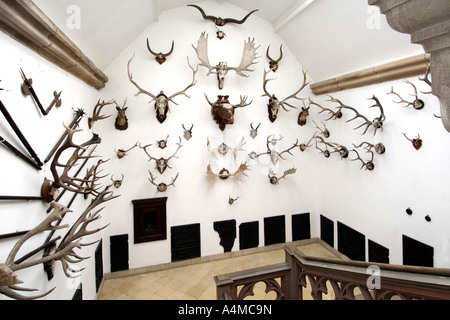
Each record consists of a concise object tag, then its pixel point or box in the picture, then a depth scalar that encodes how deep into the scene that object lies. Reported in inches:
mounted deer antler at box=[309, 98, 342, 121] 143.7
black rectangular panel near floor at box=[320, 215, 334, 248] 164.7
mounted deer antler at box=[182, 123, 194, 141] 143.5
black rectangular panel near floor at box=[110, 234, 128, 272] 136.9
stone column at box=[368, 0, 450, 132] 33.0
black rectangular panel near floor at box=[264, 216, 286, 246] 166.4
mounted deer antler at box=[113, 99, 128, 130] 130.5
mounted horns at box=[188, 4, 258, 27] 142.7
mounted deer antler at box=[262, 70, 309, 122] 154.3
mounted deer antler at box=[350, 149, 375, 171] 130.1
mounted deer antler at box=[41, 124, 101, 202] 58.4
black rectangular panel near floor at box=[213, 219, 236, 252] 156.1
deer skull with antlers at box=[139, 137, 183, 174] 137.1
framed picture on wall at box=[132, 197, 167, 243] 139.5
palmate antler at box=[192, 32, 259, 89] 140.6
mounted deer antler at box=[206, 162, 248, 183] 148.5
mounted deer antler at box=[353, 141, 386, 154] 123.2
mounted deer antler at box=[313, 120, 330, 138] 161.8
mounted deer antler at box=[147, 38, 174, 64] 135.3
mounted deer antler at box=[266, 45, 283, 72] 158.1
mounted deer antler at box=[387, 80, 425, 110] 101.7
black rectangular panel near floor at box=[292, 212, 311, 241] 173.2
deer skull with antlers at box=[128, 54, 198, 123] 132.6
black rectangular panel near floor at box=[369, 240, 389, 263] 123.5
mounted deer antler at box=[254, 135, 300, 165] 160.9
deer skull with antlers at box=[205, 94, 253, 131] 140.7
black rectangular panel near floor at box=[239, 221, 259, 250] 161.2
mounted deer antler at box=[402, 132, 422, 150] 104.8
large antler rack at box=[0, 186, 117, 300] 32.7
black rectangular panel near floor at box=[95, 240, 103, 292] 117.6
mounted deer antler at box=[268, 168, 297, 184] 162.9
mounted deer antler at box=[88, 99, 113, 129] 106.7
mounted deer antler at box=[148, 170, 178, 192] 138.8
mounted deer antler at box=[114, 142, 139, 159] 133.3
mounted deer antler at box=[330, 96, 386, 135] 120.5
